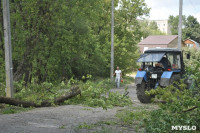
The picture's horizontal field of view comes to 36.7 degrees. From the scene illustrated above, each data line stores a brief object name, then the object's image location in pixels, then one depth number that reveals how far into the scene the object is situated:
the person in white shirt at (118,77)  22.14
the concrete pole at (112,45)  23.55
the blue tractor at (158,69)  12.65
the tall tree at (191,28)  86.44
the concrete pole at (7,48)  12.07
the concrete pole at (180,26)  19.25
